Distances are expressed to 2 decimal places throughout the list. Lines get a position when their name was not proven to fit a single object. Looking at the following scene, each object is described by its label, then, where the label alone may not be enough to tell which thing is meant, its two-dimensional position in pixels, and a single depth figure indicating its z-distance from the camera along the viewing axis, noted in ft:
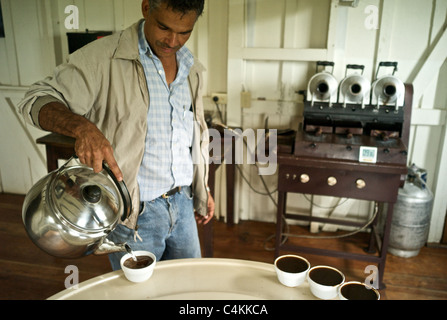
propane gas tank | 8.80
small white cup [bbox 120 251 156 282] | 4.06
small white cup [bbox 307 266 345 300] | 3.89
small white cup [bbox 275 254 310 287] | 4.08
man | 4.34
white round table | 3.97
